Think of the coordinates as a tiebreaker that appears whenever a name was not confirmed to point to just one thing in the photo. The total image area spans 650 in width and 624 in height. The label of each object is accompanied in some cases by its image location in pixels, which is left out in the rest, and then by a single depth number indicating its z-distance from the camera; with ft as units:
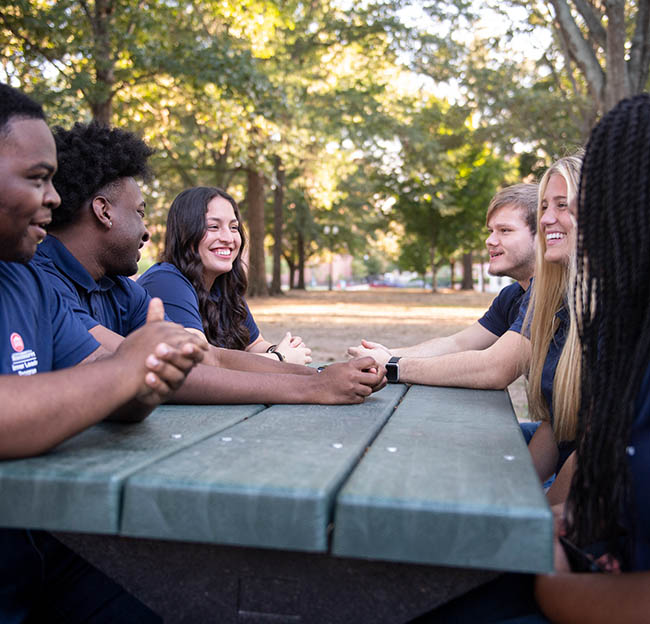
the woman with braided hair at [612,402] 4.53
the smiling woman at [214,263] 12.14
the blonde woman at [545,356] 7.58
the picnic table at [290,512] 3.79
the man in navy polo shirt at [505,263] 11.98
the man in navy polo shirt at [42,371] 4.66
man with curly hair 8.55
